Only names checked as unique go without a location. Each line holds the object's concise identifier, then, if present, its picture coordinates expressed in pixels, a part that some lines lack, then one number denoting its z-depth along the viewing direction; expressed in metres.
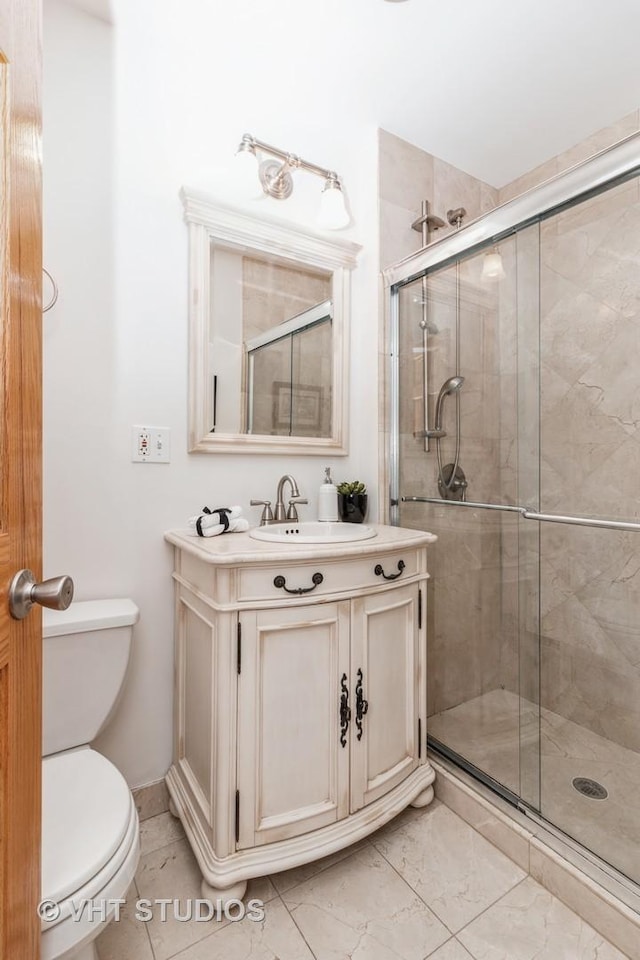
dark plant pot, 1.73
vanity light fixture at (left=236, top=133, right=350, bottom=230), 1.59
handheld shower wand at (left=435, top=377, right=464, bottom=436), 1.76
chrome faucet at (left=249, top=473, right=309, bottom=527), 1.60
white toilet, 0.74
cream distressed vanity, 1.10
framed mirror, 1.51
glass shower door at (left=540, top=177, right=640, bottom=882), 1.46
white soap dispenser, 1.68
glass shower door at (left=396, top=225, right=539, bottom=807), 1.55
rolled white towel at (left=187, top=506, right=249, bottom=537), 1.34
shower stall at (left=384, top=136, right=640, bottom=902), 1.48
